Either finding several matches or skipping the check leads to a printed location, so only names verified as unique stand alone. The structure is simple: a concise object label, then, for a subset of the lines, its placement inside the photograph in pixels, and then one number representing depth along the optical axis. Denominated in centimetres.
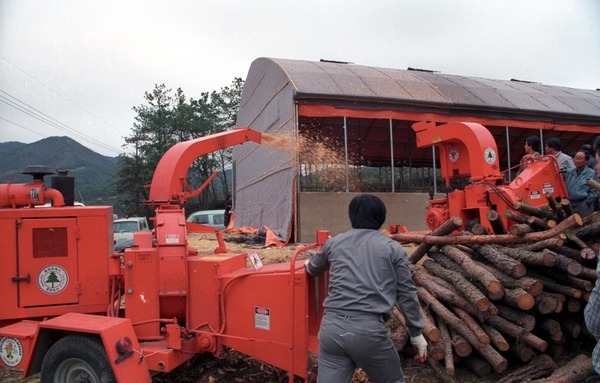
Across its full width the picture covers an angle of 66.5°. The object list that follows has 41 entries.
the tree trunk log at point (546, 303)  462
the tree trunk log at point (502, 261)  467
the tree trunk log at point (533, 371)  446
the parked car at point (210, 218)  1823
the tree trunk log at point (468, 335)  435
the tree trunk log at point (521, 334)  445
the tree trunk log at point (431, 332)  439
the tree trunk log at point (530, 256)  471
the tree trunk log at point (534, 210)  541
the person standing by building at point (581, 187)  632
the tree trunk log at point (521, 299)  445
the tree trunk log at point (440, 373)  446
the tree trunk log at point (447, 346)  432
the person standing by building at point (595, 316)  242
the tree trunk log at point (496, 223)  559
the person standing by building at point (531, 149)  708
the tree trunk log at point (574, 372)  409
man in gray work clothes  292
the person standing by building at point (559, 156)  655
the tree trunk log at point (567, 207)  532
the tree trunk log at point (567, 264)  467
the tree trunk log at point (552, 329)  470
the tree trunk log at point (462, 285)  447
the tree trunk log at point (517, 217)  542
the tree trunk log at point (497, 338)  443
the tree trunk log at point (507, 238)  502
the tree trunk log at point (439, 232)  539
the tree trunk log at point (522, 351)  459
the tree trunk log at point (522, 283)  454
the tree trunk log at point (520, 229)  523
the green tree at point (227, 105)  3547
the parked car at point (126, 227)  1496
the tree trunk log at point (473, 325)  444
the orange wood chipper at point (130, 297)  373
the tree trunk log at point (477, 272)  453
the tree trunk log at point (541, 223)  528
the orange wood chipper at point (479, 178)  661
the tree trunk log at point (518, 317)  453
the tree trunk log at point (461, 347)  448
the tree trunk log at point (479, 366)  456
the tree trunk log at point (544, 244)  491
